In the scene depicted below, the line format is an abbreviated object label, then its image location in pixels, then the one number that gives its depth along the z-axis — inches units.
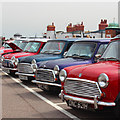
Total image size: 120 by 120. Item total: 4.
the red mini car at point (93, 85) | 236.2
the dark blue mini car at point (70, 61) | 366.7
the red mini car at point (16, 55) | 560.5
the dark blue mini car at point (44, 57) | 462.6
